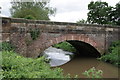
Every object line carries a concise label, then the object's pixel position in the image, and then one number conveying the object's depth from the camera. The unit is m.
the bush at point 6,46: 6.43
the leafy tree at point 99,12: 17.75
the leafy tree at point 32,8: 15.42
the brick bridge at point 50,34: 7.07
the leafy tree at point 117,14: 16.46
